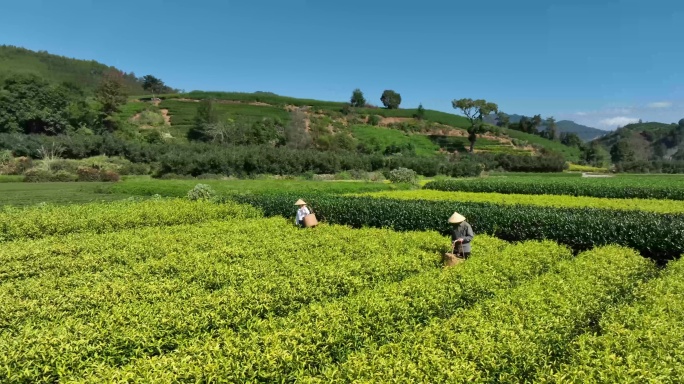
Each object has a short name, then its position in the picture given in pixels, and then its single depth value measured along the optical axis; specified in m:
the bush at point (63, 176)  38.78
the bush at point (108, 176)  39.75
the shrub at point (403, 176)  40.75
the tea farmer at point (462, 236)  10.56
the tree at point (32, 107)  64.44
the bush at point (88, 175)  39.50
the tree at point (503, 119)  105.86
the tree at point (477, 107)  88.50
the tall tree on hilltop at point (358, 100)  118.50
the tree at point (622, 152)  91.94
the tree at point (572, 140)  113.19
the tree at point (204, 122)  70.81
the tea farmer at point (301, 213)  14.73
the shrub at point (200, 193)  23.70
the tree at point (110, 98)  72.44
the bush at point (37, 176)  37.09
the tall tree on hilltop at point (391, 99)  125.00
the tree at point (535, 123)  121.62
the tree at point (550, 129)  116.88
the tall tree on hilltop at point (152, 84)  131.50
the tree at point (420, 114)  107.96
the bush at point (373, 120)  96.88
